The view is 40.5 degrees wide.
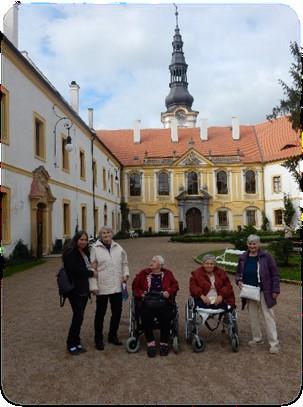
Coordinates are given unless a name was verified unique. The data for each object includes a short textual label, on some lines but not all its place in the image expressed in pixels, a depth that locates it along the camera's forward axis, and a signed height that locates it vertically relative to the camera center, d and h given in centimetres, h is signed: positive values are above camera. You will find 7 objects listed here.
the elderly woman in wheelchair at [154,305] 418 -80
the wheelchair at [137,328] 415 -104
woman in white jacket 428 -46
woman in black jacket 414 -47
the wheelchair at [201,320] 413 -98
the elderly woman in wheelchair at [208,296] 438 -74
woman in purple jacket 427 -57
